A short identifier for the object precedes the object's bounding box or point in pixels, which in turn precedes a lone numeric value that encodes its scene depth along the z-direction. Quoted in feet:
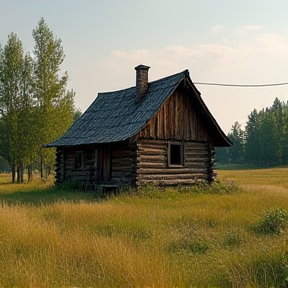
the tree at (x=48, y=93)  110.01
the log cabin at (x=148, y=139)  66.90
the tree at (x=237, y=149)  363.97
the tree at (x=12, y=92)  107.34
